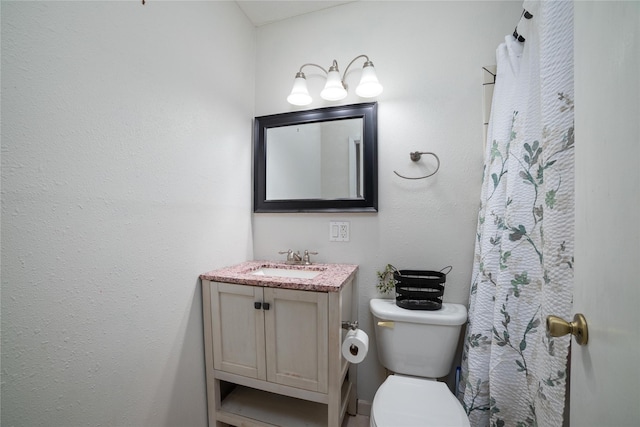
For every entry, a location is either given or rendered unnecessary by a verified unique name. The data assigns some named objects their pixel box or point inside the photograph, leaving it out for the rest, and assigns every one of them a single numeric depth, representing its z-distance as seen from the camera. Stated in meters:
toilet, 0.98
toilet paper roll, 1.08
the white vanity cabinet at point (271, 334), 1.06
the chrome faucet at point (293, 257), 1.51
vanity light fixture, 1.31
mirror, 1.44
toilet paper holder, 1.14
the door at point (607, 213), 0.36
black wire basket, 1.21
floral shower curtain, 0.72
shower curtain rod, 1.06
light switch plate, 1.47
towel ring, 1.33
